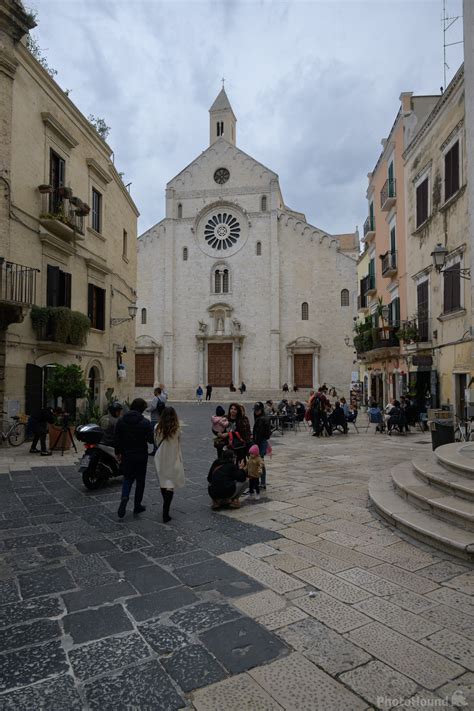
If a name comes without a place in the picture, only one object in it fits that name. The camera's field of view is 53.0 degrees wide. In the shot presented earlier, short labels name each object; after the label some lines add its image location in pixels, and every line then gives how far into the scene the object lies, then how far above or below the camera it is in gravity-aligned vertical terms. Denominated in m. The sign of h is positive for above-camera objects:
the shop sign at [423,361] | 15.51 +0.63
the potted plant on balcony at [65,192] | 13.59 +5.46
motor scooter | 7.69 -1.31
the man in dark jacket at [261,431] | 7.71 -0.82
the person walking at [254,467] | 6.95 -1.26
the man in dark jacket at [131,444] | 6.18 -0.82
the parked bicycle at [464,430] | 10.51 -1.19
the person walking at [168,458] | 5.89 -0.96
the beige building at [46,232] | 11.55 +4.31
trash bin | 9.47 -1.08
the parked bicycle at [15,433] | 11.53 -1.25
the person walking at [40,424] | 10.77 -0.96
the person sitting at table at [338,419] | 15.96 -1.30
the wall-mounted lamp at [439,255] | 11.31 +2.96
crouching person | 6.41 -1.38
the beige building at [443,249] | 13.21 +3.98
